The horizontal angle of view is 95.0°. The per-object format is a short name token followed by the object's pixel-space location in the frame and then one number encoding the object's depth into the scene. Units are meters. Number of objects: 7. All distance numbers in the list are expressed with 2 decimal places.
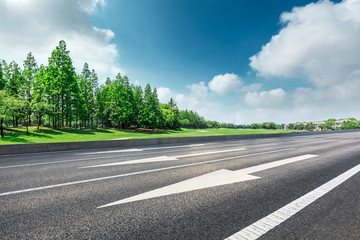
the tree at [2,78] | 38.24
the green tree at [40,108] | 34.70
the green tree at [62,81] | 37.41
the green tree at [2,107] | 27.95
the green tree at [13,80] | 39.97
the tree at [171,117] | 81.01
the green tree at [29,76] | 40.59
